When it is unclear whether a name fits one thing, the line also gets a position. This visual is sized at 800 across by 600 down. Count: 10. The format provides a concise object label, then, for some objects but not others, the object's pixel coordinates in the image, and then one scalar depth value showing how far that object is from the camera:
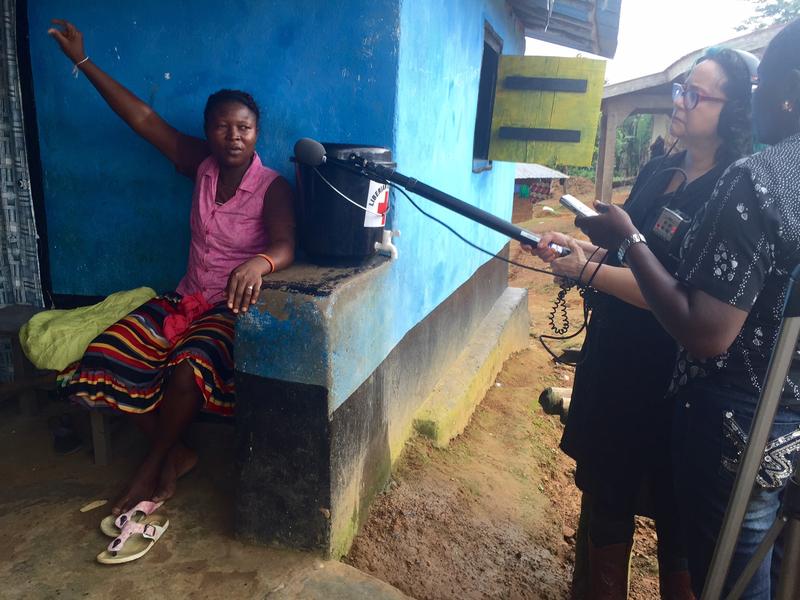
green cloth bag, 2.50
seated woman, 2.38
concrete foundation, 2.12
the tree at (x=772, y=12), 27.55
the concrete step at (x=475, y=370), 3.58
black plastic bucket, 2.32
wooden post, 11.70
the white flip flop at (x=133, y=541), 2.14
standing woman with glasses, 1.94
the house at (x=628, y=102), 10.00
